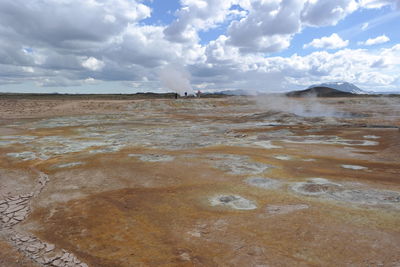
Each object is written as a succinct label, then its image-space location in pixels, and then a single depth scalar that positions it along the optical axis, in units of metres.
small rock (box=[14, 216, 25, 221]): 6.34
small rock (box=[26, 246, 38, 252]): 5.02
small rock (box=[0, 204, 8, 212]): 6.88
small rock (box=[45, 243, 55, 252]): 5.04
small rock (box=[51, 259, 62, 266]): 4.62
